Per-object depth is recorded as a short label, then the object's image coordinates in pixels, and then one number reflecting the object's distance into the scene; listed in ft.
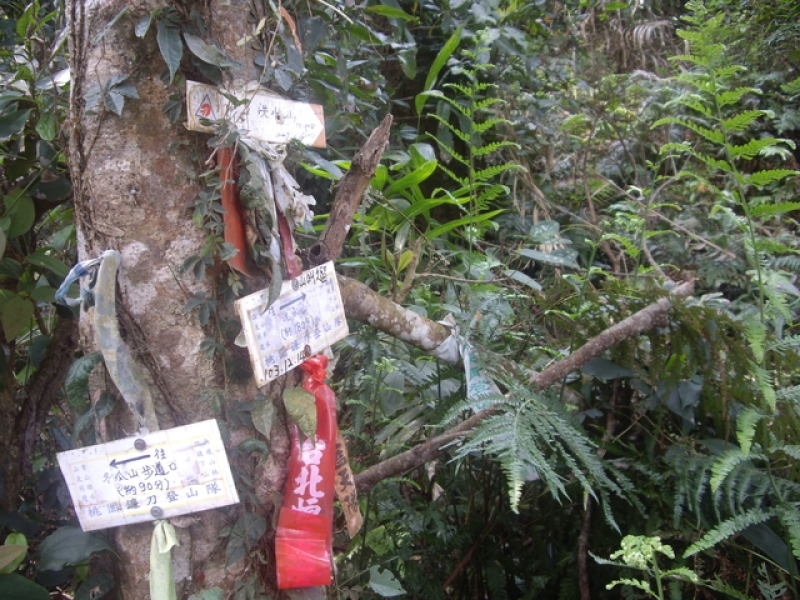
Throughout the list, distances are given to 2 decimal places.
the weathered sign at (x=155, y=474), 2.79
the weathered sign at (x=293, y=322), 2.89
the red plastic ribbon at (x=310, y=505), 3.08
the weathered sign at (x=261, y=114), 2.81
